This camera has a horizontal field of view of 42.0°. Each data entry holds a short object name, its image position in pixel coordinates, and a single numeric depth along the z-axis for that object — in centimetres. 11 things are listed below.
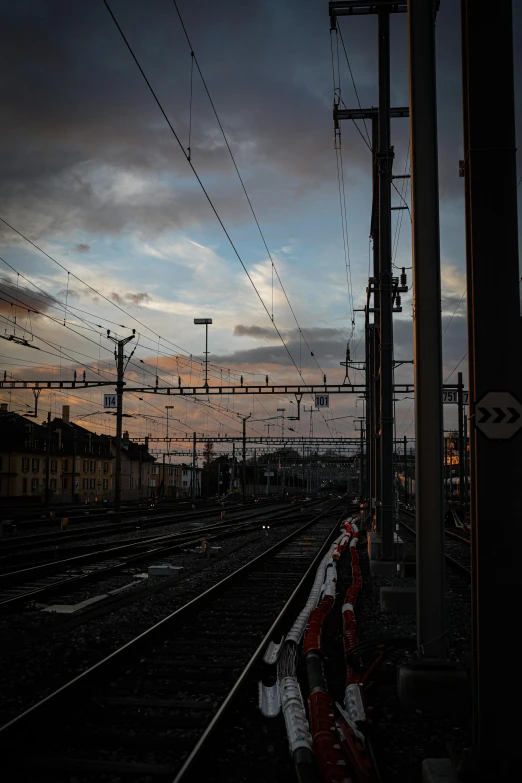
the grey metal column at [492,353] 441
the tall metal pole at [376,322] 1620
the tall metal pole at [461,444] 3753
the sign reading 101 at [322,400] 4209
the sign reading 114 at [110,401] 3641
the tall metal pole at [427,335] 657
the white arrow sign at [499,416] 453
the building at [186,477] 14162
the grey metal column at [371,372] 2261
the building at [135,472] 8700
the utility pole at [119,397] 3459
